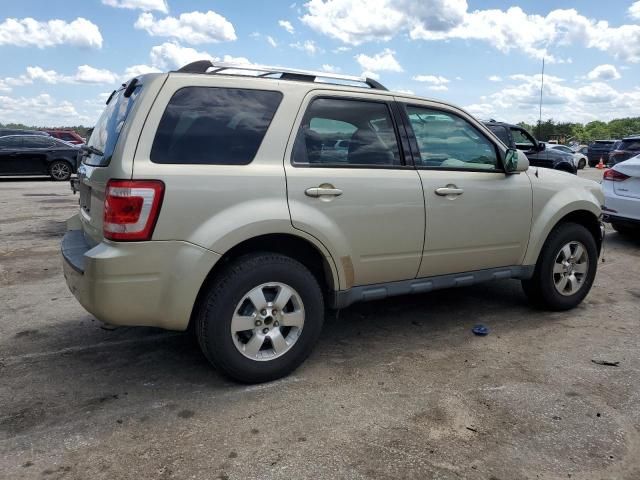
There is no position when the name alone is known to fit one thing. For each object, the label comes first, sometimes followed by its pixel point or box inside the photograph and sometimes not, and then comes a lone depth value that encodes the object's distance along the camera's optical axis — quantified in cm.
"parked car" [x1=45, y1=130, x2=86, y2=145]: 2324
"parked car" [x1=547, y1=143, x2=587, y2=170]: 3254
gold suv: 305
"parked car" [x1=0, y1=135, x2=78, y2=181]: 1628
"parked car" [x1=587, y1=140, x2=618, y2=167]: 3494
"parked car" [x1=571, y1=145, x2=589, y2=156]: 4266
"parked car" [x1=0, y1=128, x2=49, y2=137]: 1998
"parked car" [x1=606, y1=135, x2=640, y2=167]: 1444
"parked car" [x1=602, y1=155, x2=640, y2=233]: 773
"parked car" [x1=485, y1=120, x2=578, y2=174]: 1149
